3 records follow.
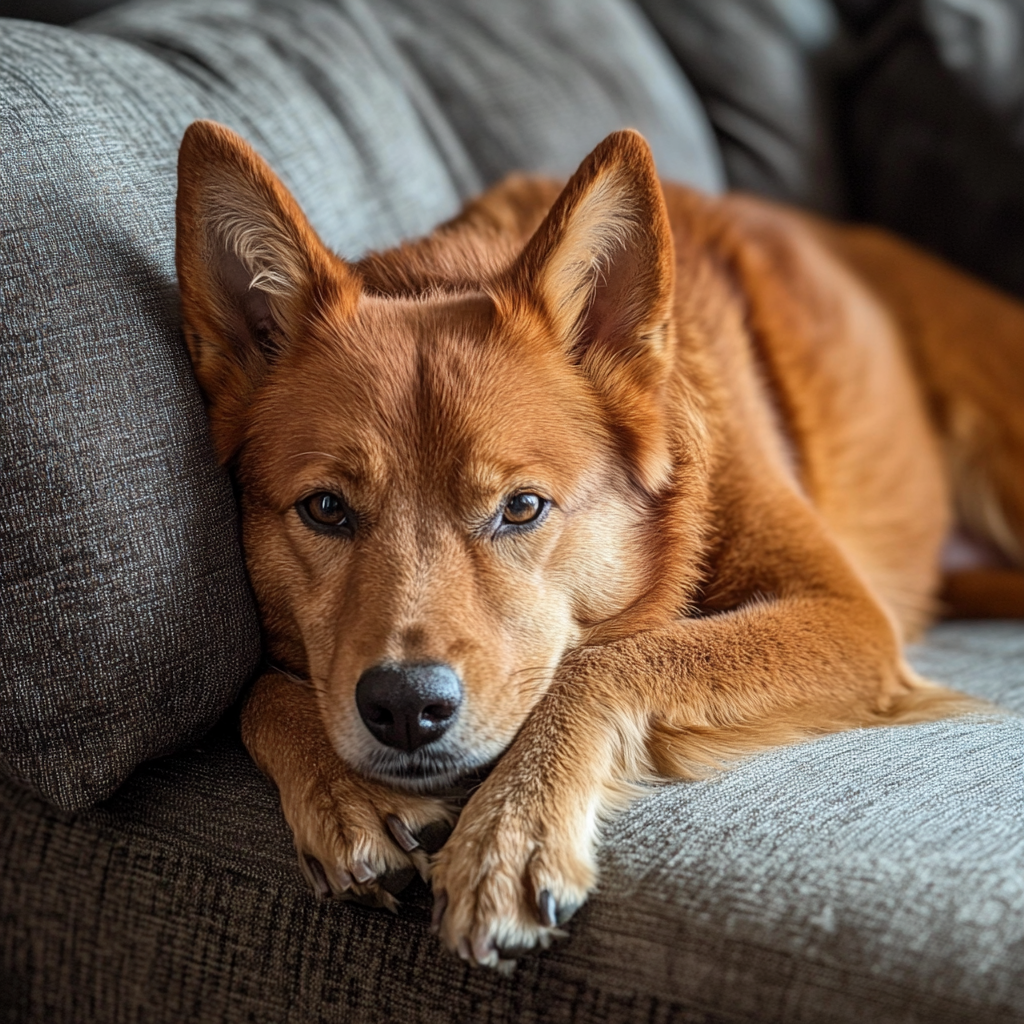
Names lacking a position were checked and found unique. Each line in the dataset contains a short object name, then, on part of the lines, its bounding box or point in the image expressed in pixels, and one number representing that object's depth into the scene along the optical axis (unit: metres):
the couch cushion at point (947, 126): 1.08
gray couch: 0.64
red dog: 0.69
